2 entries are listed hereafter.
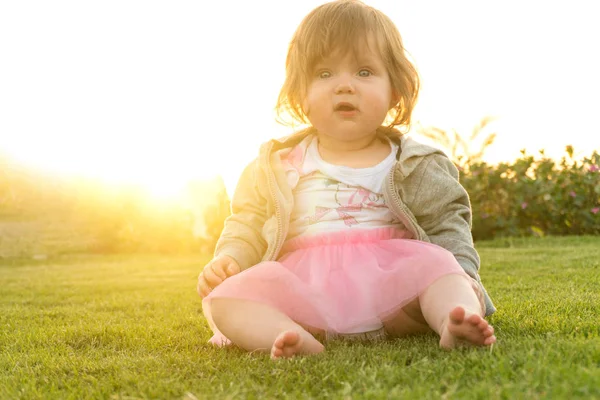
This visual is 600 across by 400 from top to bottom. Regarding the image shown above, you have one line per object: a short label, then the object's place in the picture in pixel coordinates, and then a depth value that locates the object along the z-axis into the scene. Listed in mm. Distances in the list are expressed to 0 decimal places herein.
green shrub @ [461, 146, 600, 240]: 7957
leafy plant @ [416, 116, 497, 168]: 13434
